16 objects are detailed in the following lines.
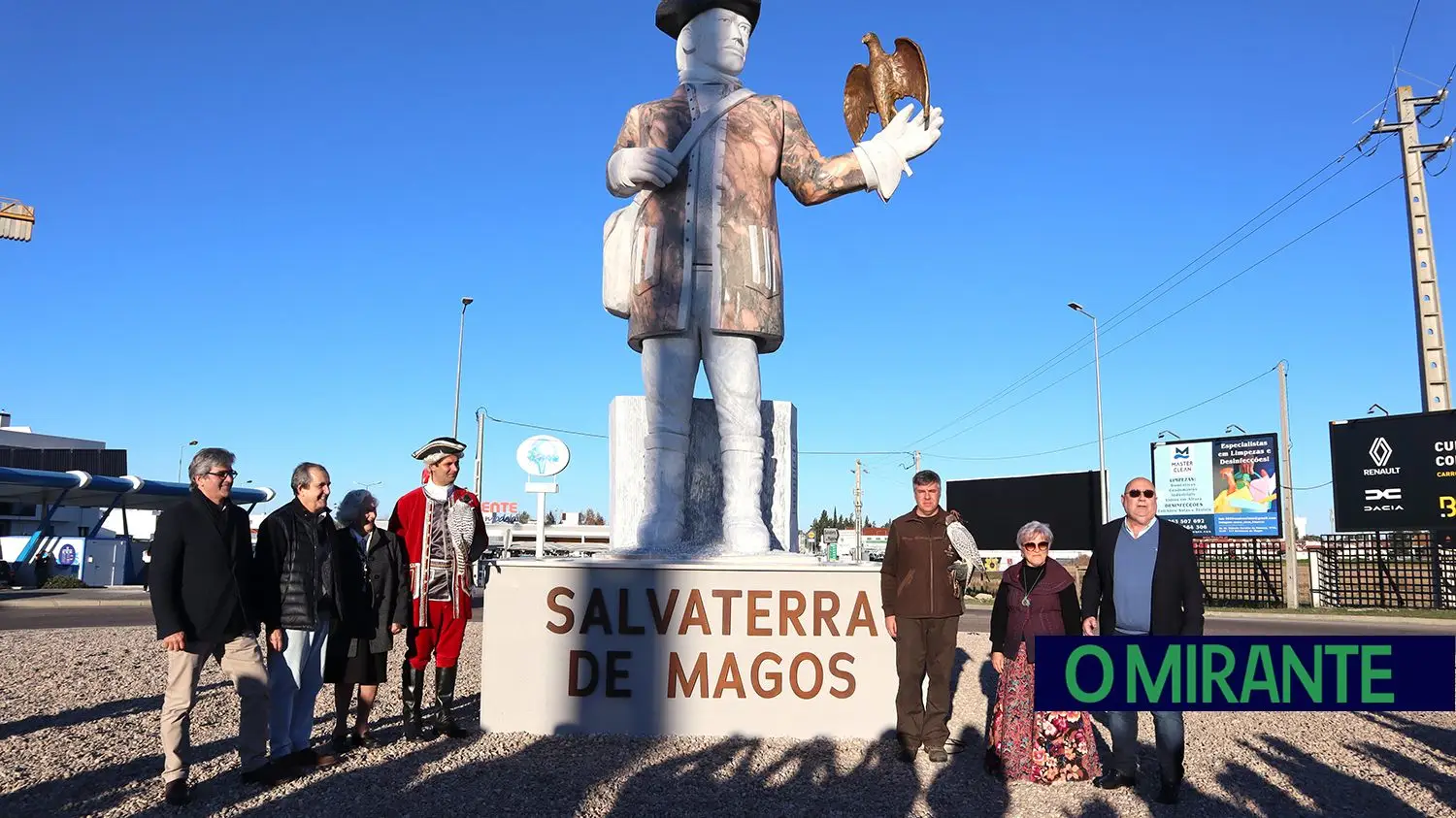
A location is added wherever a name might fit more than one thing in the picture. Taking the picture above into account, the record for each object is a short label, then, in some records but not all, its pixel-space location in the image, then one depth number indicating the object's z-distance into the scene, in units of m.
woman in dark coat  5.14
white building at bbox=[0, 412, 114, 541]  36.06
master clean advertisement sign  24.31
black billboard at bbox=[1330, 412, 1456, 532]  19.31
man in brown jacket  5.27
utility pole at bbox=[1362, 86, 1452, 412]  18.67
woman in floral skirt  4.93
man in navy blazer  4.61
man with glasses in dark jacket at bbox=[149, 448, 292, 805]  4.23
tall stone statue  6.15
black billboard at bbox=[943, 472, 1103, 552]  27.72
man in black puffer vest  4.68
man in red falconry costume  5.58
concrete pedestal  5.71
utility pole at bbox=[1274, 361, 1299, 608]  22.80
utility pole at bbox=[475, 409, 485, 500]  28.14
